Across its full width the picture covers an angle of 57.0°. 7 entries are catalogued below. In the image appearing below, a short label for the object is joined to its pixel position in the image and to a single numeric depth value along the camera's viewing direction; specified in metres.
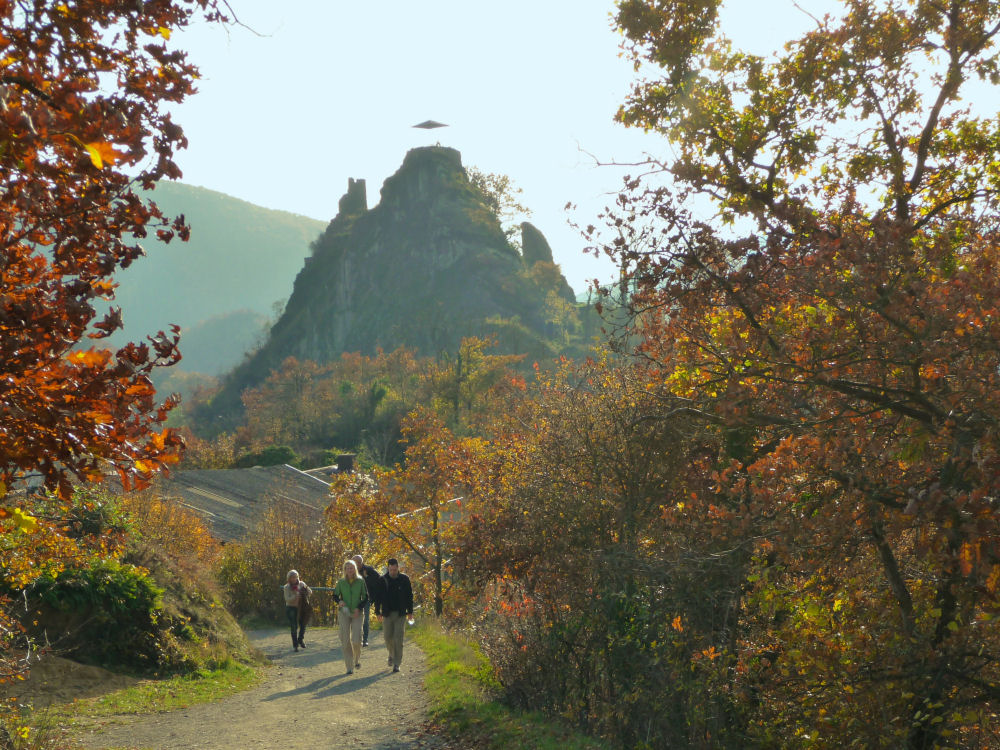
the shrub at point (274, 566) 25.55
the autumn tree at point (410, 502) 25.47
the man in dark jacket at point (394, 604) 13.64
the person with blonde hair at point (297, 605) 17.66
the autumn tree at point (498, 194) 125.18
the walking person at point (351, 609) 14.20
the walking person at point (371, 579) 13.98
